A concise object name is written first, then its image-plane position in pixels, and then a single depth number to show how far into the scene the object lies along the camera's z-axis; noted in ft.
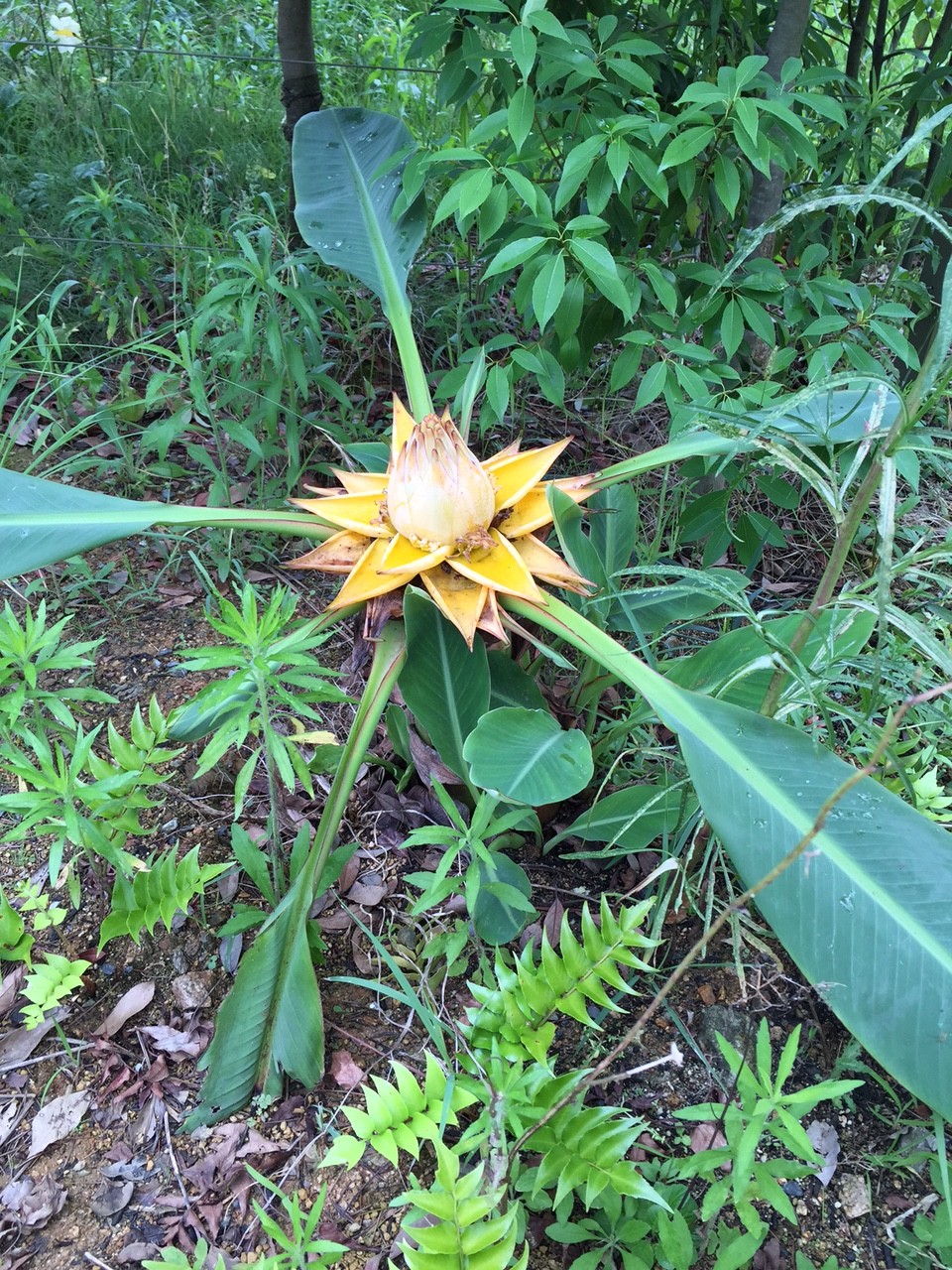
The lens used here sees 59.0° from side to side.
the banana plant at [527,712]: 2.70
